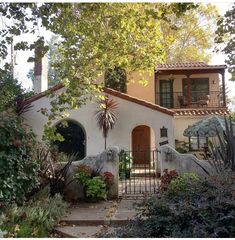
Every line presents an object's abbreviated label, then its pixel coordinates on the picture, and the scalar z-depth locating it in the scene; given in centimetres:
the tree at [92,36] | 481
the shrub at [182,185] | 436
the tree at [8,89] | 566
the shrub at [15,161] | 524
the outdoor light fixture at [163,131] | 1167
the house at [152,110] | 1173
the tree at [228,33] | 547
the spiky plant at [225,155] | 584
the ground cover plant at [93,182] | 665
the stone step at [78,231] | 465
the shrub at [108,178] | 685
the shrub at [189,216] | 326
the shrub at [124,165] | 937
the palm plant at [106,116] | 1136
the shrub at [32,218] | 451
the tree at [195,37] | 1853
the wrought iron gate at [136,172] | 780
